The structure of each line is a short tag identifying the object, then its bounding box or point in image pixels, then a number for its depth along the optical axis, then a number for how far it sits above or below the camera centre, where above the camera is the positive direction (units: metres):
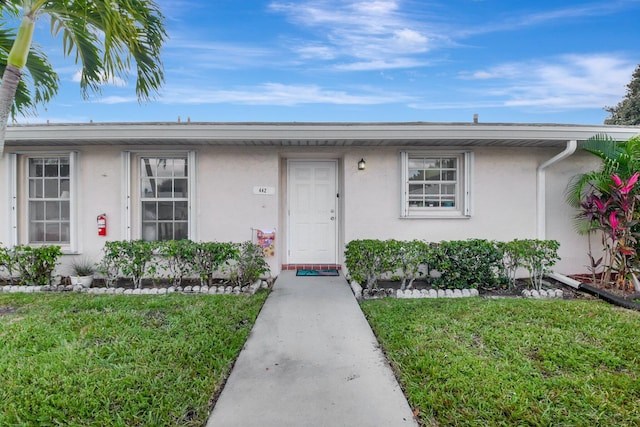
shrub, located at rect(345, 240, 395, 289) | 5.02 -0.71
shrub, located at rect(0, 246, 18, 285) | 5.15 -0.73
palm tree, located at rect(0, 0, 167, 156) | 3.11 +2.06
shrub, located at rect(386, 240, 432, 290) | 5.04 -0.64
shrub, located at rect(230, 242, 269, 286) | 5.29 -0.82
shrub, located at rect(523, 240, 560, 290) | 5.05 -0.64
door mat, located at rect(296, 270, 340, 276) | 6.10 -1.10
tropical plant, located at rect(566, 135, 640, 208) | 5.02 +0.88
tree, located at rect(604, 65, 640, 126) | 18.62 +6.63
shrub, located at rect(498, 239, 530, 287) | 5.07 -0.59
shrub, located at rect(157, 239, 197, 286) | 5.18 -0.65
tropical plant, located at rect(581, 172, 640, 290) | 4.89 -0.09
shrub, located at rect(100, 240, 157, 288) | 5.22 -0.68
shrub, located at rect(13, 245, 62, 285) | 5.22 -0.77
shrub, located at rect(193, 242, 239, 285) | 5.20 -0.66
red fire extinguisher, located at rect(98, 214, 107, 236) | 5.84 -0.16
